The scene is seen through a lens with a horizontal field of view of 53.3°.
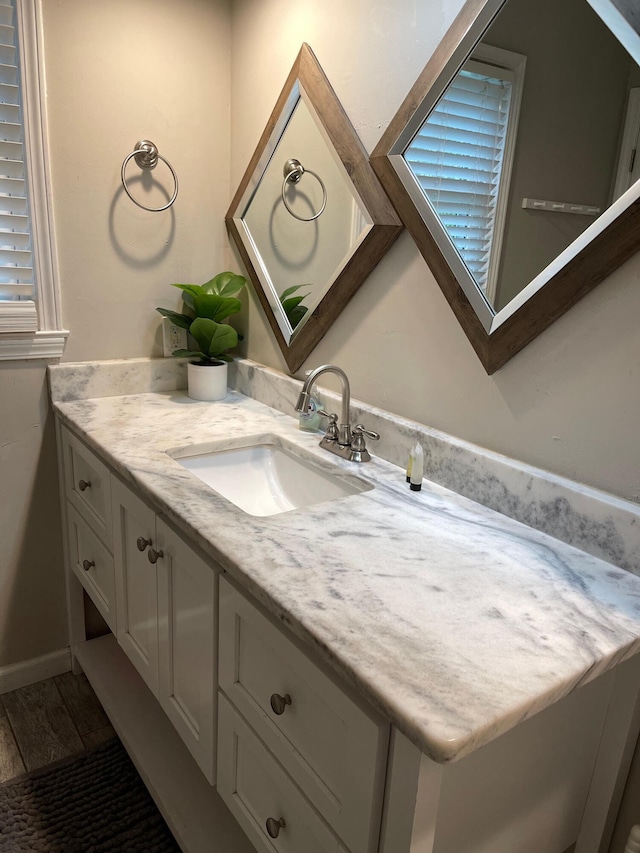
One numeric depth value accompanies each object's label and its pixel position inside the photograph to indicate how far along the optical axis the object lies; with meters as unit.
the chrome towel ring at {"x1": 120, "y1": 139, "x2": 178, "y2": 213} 1.81
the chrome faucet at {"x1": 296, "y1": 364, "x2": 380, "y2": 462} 1.46
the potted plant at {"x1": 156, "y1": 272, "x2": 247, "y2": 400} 1.88
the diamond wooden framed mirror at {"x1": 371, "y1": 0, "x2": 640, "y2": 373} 1.00
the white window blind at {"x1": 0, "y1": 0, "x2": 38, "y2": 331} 1.61
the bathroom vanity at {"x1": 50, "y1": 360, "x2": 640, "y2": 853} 0.76
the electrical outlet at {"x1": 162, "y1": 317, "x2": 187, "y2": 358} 1.99
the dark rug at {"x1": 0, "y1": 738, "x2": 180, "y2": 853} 1.48
